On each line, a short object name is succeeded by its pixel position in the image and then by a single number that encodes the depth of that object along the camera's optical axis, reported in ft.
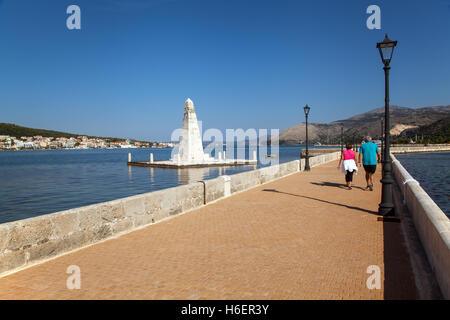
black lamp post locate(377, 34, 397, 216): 24.29
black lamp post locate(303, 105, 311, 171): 68.18
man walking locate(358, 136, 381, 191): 36.70
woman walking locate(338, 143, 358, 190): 40.93
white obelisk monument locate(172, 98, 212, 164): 130.93
